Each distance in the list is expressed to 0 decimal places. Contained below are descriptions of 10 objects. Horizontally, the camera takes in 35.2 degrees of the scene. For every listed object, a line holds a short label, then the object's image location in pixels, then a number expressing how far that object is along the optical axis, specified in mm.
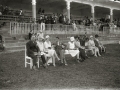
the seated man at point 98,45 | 12447
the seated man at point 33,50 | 8219
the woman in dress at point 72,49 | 9742
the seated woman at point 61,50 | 9259
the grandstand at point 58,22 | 14102
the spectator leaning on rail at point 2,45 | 12251
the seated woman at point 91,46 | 11898
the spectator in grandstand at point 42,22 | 16109
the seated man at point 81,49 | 10328
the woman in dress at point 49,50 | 8977
